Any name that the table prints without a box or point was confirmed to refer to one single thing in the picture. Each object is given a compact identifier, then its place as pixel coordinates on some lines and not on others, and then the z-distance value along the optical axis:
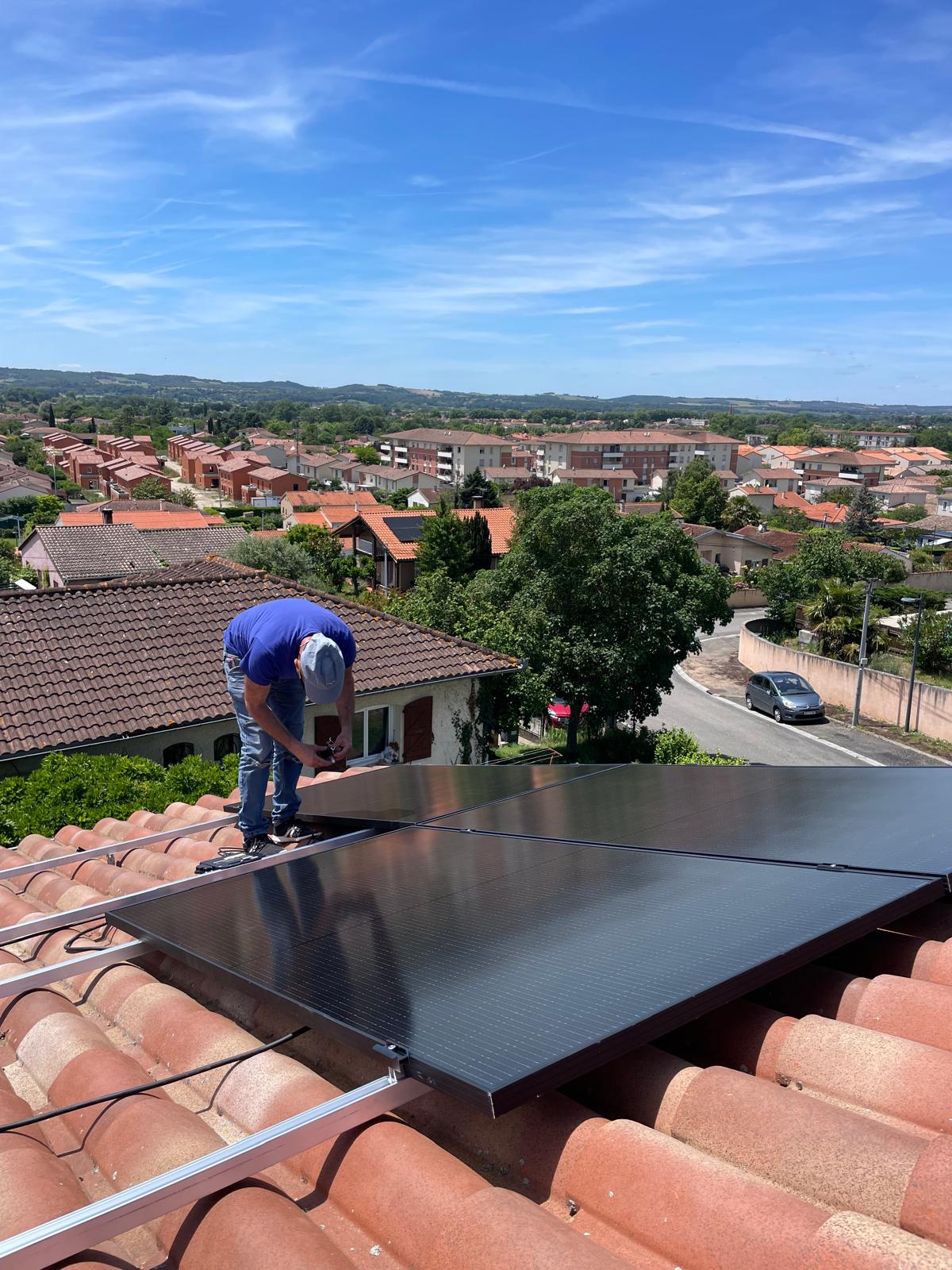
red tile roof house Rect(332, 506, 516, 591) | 66.38
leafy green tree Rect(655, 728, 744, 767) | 26.62
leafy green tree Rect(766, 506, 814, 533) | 103.38
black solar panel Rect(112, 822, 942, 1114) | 2.53
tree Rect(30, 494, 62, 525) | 95.38
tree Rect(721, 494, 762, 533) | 104.00
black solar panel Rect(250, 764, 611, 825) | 5.82
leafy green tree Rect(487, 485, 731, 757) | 29.97
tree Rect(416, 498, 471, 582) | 60.03
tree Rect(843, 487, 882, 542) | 91.48
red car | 35.00
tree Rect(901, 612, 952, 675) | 38.66
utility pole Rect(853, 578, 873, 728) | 34.78
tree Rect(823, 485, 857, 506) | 132.62
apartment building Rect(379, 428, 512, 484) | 173.00
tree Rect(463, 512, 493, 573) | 62.69
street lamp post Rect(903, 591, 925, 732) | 32.19
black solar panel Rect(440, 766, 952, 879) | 4.17
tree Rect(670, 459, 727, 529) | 101.56
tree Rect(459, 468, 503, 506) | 90.31
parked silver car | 35.62
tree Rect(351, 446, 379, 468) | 189.25
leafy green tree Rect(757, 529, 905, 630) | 49.53
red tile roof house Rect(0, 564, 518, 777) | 14.94
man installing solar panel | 5.15
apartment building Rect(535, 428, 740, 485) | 171.88
